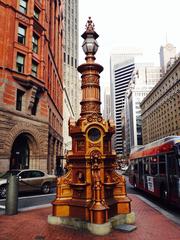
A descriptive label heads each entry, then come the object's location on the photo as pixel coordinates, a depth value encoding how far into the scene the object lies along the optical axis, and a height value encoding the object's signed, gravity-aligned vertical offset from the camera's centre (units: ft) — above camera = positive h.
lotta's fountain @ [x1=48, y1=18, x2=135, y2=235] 23.90 -1.93
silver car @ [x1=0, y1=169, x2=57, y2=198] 45.16 -4.64
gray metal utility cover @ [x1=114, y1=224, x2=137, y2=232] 22.98 -6.76
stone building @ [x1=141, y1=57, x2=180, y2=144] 199.82 +49.64
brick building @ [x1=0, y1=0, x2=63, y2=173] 67.92 +22.55
